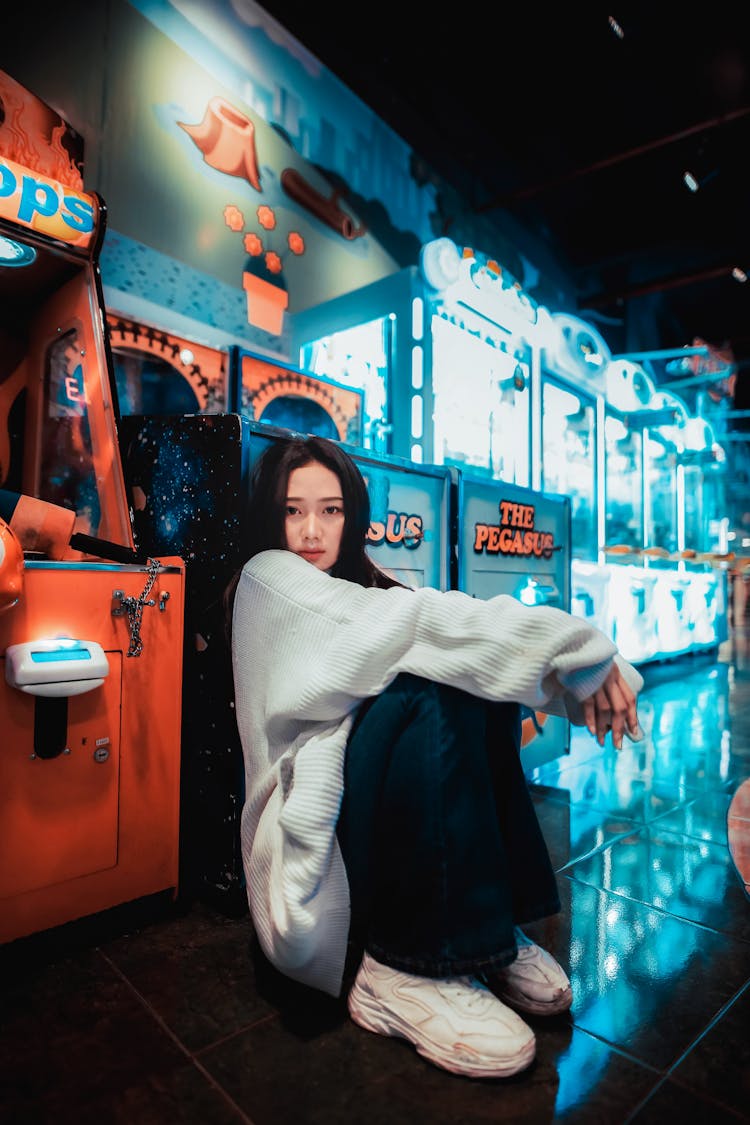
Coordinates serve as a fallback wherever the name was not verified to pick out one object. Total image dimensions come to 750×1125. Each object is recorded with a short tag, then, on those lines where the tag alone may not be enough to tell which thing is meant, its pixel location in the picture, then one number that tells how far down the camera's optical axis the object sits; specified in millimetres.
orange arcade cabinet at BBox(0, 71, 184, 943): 1283
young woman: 1072
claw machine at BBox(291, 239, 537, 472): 3432
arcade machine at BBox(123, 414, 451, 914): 1538
